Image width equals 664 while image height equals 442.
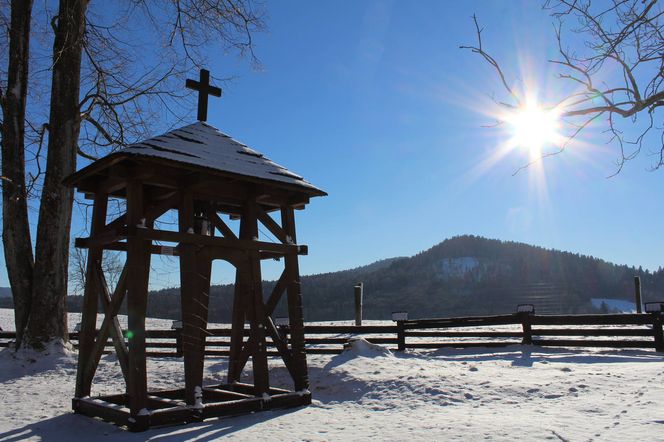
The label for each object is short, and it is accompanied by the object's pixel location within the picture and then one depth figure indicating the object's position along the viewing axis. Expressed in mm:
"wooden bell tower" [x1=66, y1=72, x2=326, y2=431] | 6812
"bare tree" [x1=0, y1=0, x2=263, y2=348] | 12352
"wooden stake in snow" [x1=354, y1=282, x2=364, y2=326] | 20109
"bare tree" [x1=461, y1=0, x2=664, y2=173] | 7027
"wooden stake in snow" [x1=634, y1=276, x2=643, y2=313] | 20933
